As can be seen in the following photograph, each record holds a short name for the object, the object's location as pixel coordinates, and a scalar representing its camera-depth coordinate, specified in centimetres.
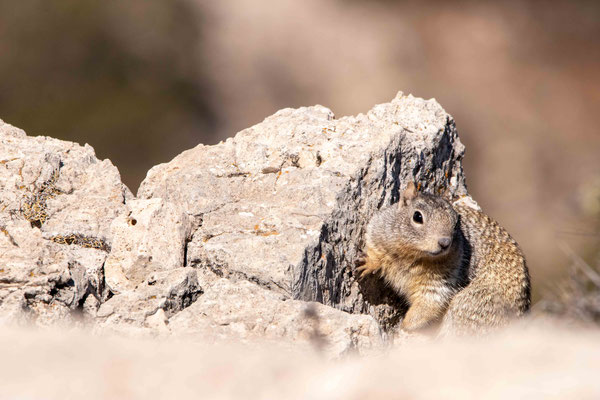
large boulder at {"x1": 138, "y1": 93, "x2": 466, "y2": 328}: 1383
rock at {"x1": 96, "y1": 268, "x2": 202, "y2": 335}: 1244
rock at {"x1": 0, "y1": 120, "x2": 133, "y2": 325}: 1277
